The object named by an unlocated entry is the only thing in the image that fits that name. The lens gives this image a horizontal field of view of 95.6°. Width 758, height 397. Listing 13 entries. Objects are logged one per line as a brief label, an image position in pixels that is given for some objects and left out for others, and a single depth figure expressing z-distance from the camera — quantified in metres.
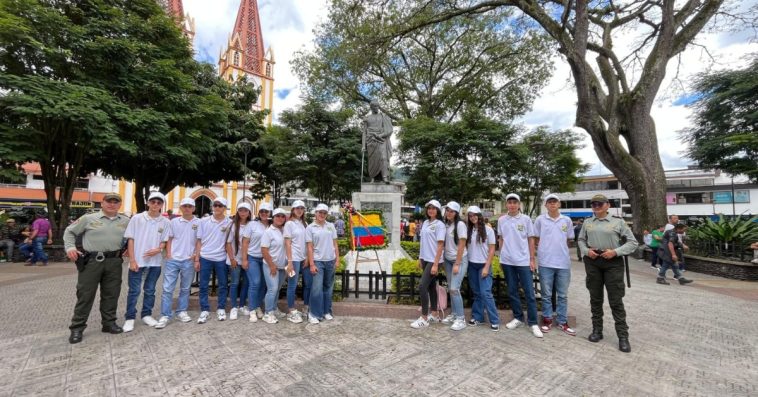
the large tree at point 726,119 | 21.30
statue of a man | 9.63
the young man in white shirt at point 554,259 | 4.74
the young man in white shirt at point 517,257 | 4.79
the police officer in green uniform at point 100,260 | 4.35
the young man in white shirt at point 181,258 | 5.01
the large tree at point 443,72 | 24.12
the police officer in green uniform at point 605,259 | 4.30
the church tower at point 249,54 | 62.19
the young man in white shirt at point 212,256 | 5.21
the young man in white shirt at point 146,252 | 4.73
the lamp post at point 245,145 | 18.45
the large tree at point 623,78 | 13.30
